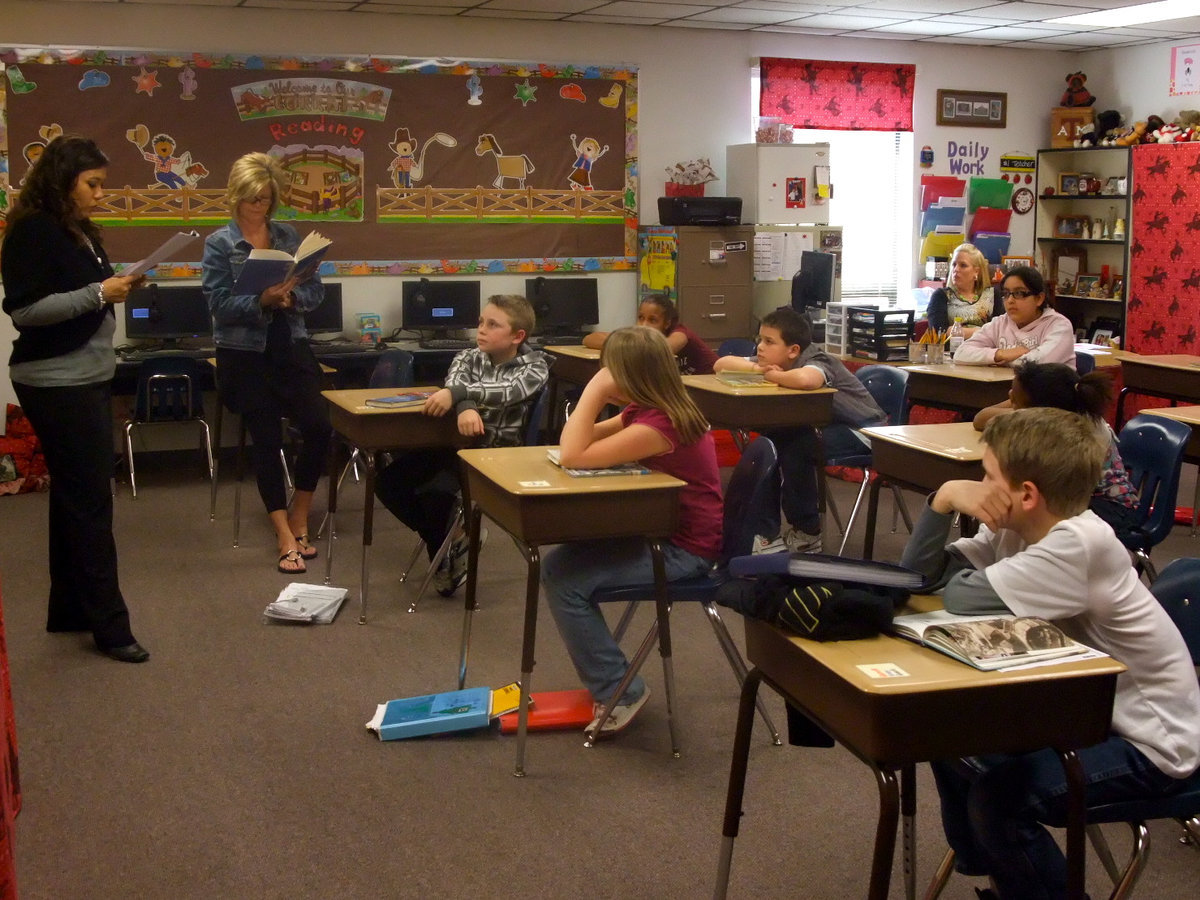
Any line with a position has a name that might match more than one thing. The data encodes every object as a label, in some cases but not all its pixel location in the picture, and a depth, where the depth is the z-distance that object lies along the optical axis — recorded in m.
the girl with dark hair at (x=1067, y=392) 2.99
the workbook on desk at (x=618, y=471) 3.02
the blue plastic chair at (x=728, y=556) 2.91
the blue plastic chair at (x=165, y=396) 6.32
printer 7.93
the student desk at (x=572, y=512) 2.86
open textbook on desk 1.74
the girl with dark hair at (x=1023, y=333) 5.16
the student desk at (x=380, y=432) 4.05
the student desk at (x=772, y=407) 4.70
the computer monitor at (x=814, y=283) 7.44
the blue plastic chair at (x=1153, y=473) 3.62
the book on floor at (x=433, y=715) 3.16
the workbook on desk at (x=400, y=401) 4.07
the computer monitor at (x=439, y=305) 7.49
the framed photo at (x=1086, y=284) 9.34
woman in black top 3.39
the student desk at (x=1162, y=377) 5.44
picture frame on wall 9.18
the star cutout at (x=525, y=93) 7.87
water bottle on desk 5.89
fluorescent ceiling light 7.57
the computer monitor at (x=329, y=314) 7.24
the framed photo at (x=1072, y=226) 9.42
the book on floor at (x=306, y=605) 4.16
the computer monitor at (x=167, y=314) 6.86
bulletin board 6.93
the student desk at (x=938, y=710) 1.67
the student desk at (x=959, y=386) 5.04
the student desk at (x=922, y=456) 3.55
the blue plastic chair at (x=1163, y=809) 1.87
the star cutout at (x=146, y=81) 6.97
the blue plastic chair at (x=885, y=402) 4.94
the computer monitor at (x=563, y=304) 7.87
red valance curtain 8.57
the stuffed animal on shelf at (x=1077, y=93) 9.41
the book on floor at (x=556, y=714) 3.20
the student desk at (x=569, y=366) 6.22
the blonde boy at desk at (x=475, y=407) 4.18
